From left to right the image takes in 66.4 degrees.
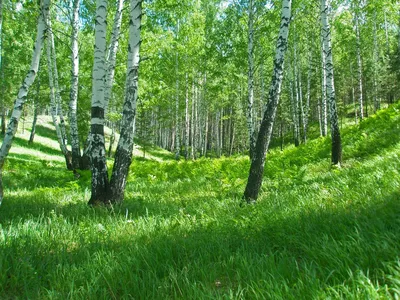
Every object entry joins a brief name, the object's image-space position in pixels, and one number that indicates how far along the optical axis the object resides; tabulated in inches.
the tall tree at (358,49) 906.6
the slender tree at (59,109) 518.3
